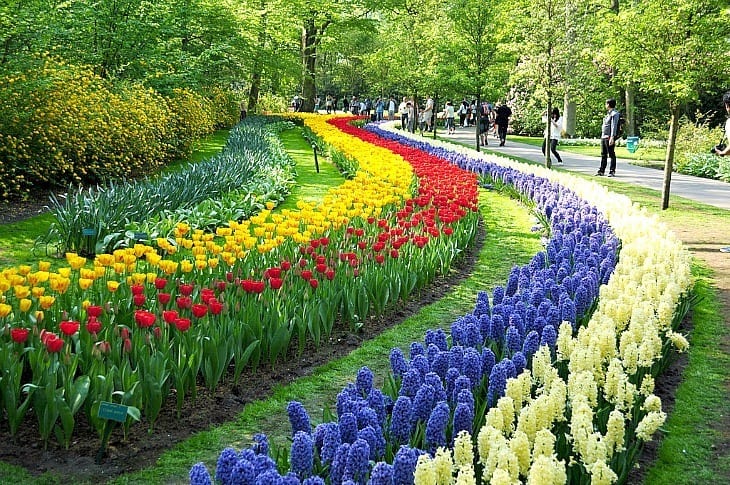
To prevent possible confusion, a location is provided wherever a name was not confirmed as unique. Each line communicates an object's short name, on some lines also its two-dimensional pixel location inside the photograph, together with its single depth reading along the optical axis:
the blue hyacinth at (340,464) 2.53
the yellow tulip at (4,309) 3.72
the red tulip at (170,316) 3.80
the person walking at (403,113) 32.72
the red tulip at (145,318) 3.73
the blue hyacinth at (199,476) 2.27
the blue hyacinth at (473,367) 3.51
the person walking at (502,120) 26.49
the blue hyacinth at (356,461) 2.47
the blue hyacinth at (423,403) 3.08
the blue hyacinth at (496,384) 3.37
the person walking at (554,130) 18.41
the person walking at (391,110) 40.00
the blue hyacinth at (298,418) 3.01
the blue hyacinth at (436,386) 3.15
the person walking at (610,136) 16.39
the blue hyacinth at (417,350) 3.69
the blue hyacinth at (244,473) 2.31
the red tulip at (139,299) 4.04
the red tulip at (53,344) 3.46
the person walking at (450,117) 34.16
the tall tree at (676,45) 10.29
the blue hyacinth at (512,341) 4.01
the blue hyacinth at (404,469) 2.46
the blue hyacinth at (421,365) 3.44
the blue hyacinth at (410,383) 3.30
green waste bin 24.62
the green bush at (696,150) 18.12
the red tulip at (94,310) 3.74
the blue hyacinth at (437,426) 2.87
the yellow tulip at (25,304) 3.83
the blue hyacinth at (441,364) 3.54
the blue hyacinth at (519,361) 3.59
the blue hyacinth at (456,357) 3.52
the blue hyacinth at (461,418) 2.99
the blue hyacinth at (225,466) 2.40
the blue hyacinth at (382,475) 2.32
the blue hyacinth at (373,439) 2.67
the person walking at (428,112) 31.80
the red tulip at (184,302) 4.15
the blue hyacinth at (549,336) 3.91
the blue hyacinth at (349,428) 2.77
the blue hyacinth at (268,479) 2.23
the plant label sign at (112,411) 3.13
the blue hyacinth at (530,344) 3.85
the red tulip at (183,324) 3.73
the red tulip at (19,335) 3.55
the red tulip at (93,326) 3.70
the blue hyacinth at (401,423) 2.99
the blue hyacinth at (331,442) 2.68
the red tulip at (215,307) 4.09
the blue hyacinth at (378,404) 3.08
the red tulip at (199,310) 3.98
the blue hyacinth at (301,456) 2.58
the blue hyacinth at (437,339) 3.88
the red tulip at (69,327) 3.53
